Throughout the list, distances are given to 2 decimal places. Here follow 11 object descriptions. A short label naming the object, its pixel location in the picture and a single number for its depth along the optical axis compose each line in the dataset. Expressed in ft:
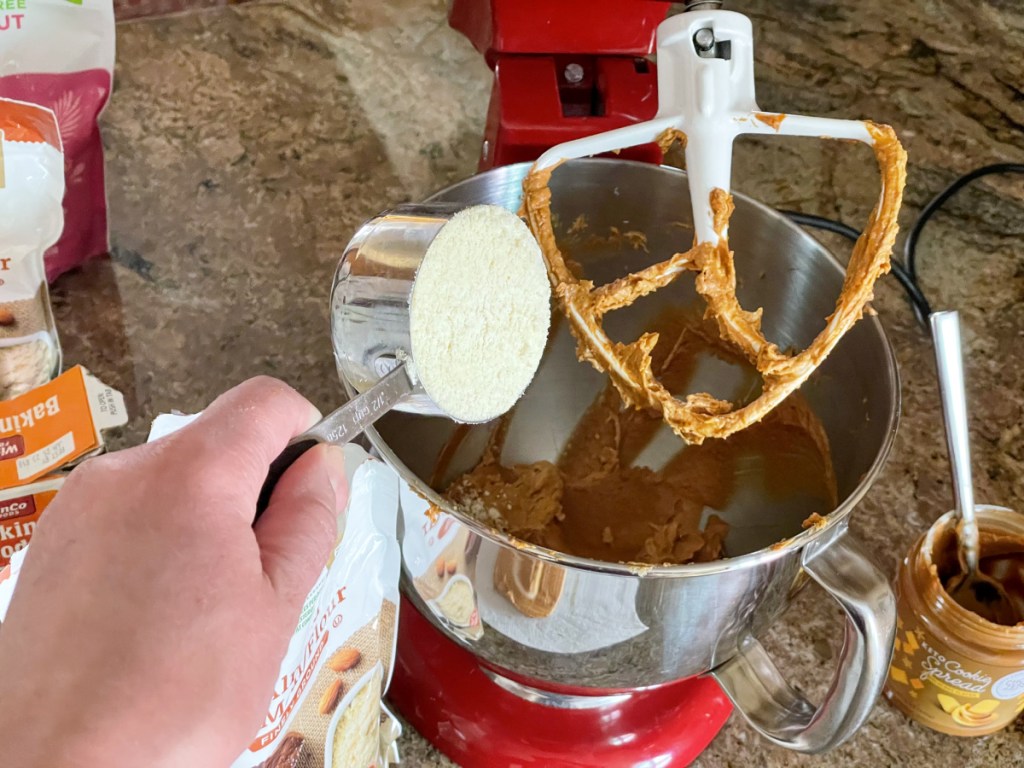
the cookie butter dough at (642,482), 2.11
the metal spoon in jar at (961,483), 1.84
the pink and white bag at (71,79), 2.19
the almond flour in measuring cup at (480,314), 1.46
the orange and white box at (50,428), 1.87
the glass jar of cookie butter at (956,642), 1.79
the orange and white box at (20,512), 1.84
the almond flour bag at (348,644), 1.51
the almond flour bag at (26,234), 2.07
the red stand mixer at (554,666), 1.74
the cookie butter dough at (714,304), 1.72
